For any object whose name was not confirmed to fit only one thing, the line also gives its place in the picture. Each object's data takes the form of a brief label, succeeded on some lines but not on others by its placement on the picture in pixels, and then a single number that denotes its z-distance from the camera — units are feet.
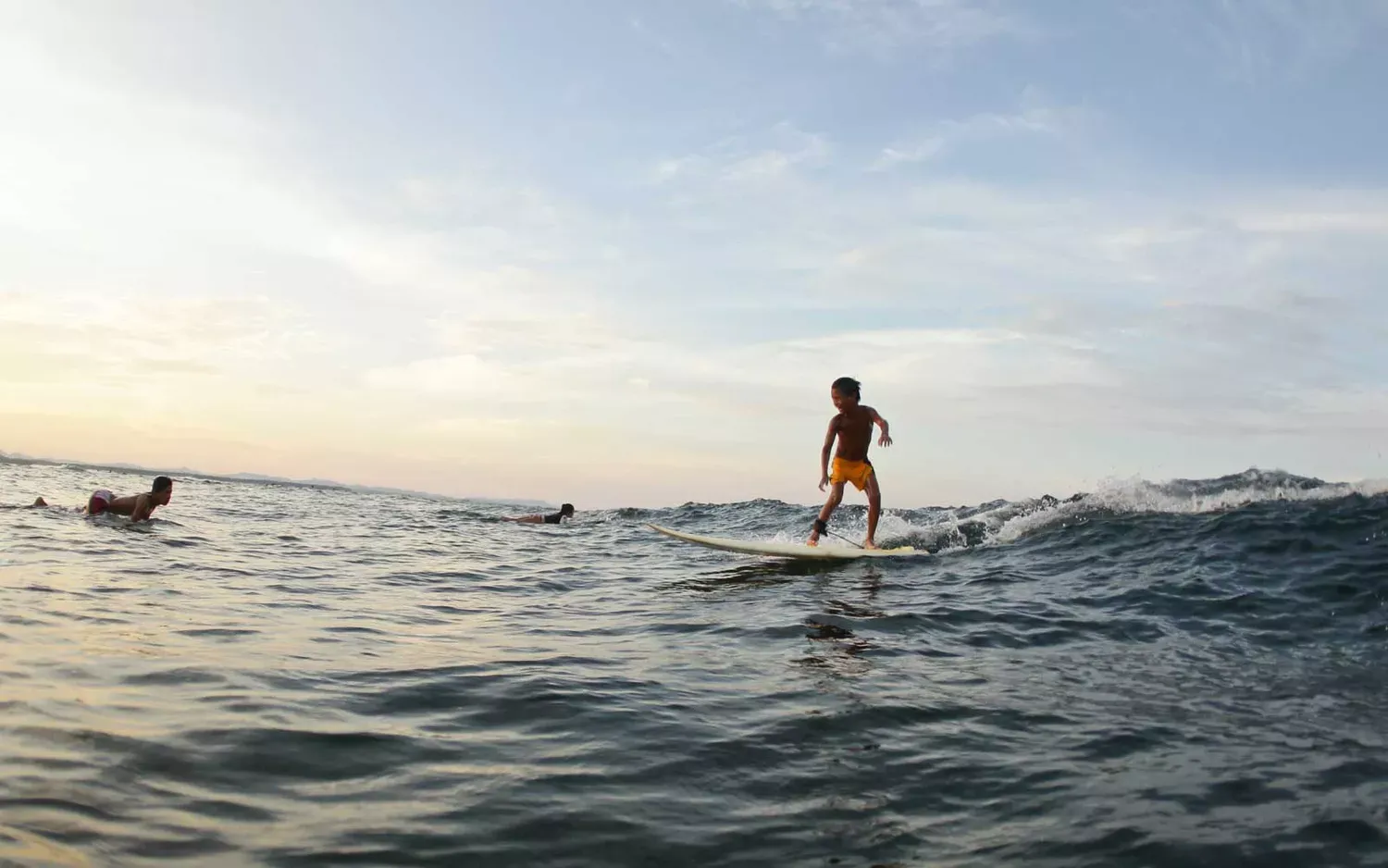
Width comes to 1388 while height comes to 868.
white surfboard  42.73
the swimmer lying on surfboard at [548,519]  86.99
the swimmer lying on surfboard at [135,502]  53.26
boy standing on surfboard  43.65
